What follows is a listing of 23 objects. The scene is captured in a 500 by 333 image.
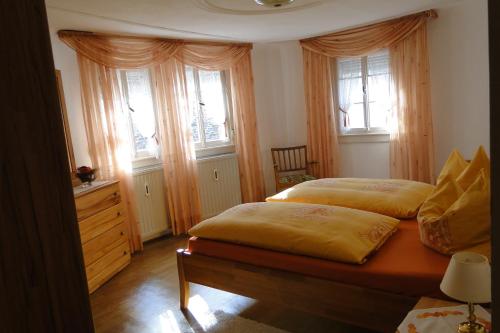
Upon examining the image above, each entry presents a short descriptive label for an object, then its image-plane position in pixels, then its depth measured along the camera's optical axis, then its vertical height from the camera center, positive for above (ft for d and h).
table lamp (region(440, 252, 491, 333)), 3.91 -1.95
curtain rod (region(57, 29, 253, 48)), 11.04 +3.43
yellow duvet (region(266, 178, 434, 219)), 8.62 -2.08
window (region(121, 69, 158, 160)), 13.33 +0.94
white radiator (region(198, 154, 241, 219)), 15.05 -2.39
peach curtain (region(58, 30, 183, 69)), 11.30 +2.98
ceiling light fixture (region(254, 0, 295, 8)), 9.78 +3.25
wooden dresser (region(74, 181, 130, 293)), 9.88 -2.65
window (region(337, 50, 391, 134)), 15.10 +0.89
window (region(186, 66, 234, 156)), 15.12 +0.72
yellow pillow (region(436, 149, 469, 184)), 7.43 -1.27
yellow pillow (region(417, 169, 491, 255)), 5.76 -1.91
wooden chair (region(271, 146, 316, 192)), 16.84 -1.90
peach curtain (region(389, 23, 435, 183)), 13.60 -0.07
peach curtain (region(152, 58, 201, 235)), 13.56 -0.48
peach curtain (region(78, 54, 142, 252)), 11.69 +0.37
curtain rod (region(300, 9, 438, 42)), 12.94 +3.39
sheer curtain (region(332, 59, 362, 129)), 15.71 +1.44
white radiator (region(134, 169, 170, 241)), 13.24 -2.58
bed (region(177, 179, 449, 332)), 5.88 -2.91
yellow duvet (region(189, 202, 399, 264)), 6.68 -2.23
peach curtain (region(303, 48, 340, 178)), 15.96 +0.18
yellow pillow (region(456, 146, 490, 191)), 6.81 -1.23
